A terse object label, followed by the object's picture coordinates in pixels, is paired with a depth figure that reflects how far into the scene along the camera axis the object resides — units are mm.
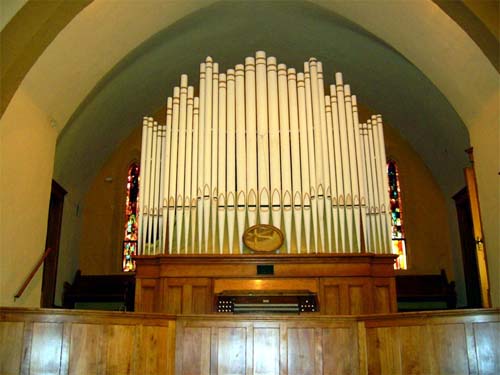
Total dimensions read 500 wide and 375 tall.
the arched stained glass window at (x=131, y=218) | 11609
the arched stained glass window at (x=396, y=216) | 11586
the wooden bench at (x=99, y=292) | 10836
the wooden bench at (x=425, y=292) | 10836
